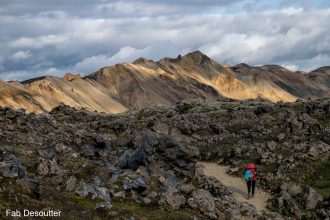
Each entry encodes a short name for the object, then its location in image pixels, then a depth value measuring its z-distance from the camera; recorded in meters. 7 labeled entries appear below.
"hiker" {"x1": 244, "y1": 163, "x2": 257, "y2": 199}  36.34
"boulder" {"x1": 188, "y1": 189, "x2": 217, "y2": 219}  27.56
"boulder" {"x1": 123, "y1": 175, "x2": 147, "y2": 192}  28.64
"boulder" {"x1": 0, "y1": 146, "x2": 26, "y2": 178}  24.56
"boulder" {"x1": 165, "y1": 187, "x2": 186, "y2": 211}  27.19
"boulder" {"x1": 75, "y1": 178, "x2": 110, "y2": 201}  26.28
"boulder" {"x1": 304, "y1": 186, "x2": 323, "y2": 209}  34.44
